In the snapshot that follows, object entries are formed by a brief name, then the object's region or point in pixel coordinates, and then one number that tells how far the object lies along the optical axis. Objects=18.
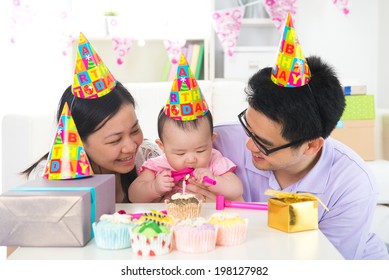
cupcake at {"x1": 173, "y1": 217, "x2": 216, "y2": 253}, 0.89
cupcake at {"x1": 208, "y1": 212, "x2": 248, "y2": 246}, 0.93
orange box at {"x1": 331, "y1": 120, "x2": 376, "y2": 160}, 3.34
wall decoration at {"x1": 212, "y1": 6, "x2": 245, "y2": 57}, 3.93
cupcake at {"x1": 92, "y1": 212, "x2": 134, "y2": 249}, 0.92
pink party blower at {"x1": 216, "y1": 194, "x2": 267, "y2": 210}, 1.21
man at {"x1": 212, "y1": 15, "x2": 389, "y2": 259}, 1.44
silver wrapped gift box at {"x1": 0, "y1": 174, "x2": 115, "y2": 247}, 0.93
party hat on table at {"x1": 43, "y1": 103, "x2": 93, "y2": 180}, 1.11
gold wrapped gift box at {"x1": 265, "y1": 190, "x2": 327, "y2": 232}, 1.01
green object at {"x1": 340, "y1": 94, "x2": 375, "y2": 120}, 3.33
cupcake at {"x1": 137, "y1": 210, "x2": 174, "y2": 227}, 0.97
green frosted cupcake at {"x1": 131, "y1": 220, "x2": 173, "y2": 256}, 0.88
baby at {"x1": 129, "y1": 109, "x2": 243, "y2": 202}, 1.54
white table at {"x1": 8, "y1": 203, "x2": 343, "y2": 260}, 0.88
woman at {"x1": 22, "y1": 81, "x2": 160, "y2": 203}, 1.61
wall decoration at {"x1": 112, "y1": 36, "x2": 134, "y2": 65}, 3.96
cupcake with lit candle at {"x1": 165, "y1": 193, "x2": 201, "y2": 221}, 1.11
